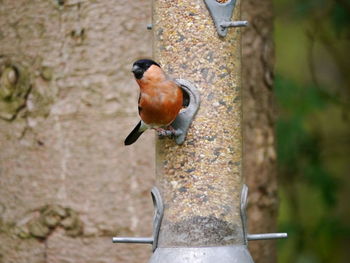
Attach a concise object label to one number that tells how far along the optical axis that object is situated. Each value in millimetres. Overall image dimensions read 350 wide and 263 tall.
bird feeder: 8359
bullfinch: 8031
